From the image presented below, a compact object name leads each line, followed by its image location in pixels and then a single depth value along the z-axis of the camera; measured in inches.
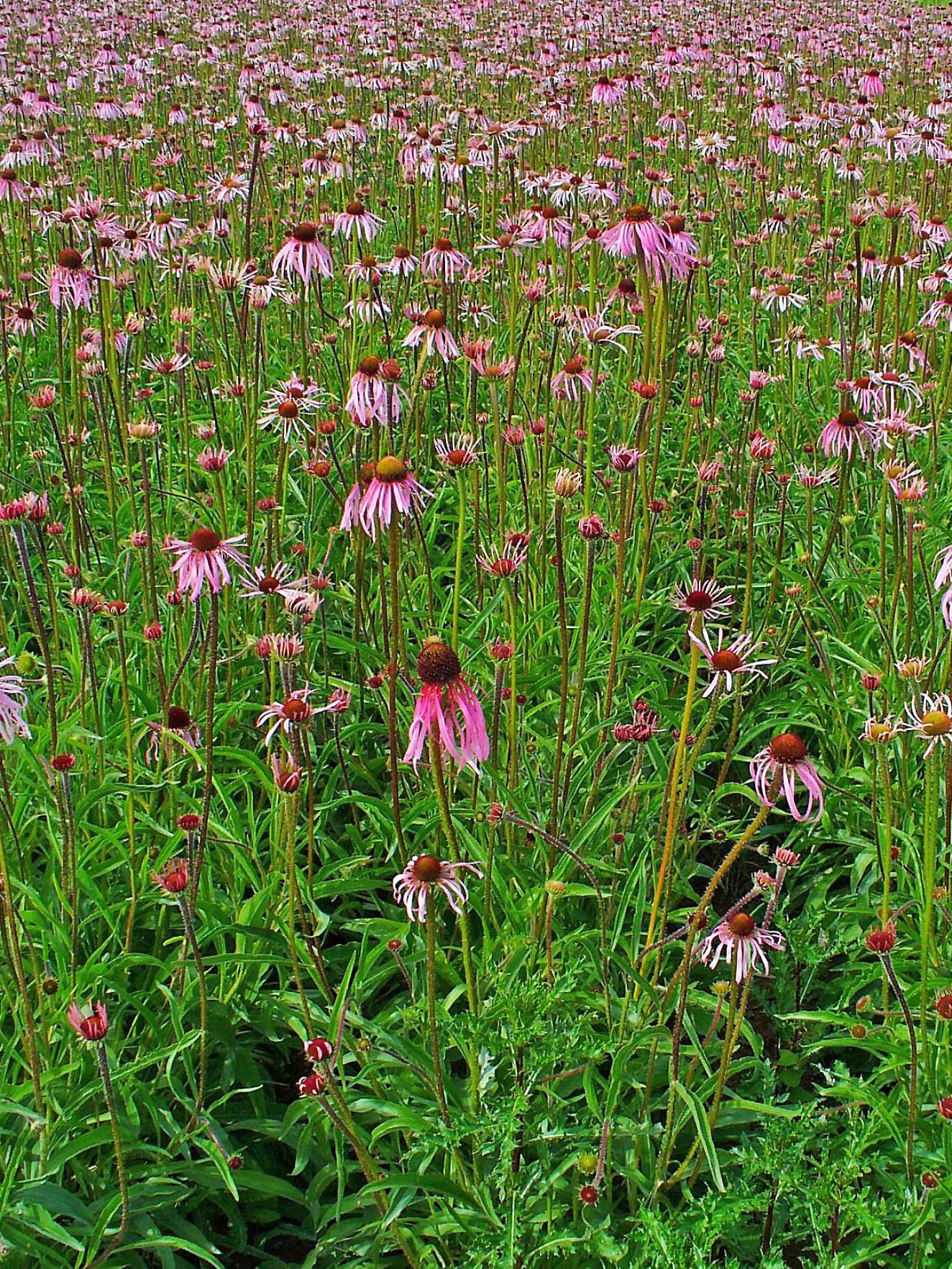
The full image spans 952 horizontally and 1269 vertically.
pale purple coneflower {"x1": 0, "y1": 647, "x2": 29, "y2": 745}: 59.2
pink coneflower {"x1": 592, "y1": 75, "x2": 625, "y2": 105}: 225.9
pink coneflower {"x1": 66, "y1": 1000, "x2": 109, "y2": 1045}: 56.8
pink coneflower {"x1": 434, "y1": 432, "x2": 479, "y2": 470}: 92.0
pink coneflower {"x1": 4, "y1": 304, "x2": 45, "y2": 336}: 134.8
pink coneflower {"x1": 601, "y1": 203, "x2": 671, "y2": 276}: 92.3
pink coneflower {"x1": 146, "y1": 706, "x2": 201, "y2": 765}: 79.4
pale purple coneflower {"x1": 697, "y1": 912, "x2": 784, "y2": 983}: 60.4
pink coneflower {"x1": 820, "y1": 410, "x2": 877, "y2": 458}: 107.0
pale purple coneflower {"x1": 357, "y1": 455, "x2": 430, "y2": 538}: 66.7
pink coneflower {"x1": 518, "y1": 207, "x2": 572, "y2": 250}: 128.5
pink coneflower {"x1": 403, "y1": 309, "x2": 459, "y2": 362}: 108.6
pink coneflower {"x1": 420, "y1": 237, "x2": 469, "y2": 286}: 135.3
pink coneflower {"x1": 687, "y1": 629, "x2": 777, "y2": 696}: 62.4
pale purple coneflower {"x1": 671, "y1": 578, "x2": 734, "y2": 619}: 67.8
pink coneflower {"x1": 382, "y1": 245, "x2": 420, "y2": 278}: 135.8
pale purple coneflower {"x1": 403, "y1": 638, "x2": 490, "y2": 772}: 56.0
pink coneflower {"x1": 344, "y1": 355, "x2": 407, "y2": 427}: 82.2
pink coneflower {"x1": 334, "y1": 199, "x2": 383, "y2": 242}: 137.3
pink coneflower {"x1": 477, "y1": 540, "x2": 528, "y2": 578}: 81.2
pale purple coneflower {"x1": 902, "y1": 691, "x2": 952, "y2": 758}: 62.2
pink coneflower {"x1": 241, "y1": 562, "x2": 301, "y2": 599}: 82.7
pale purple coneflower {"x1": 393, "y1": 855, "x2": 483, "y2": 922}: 58.1
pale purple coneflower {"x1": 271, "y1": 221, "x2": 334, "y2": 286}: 117.3
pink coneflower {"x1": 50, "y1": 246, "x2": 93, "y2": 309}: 114.8
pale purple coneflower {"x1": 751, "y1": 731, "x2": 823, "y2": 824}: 57.7
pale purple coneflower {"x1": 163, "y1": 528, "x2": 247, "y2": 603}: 74.9
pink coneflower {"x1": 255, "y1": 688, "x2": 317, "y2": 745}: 64.5
